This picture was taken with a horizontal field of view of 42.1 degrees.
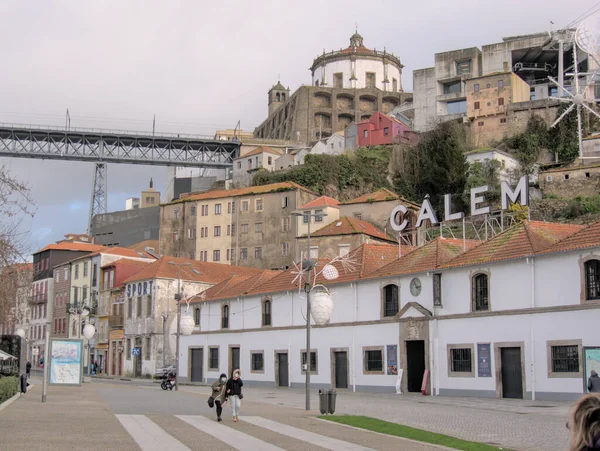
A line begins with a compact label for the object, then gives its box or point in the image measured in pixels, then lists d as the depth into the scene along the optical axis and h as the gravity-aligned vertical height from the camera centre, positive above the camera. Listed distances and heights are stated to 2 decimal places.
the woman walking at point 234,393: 23.44 -1.64
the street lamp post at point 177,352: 43.00 -0.77
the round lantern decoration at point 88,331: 44.66 +0.42
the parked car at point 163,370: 59.47 -2.41
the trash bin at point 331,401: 25.36 -2.02
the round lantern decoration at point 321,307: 32.41 +1.29
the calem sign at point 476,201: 42.84 +7.94
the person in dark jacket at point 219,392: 23.47 -1.68
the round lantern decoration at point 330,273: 41.12 +3.43
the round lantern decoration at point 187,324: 48.28 +0.88
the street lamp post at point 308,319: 27.49 +0.72
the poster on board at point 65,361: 38.12 -1.11
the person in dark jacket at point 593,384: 24.47 -1.42
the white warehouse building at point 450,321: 32.12 +0.85
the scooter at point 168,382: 43.97 -2.44
